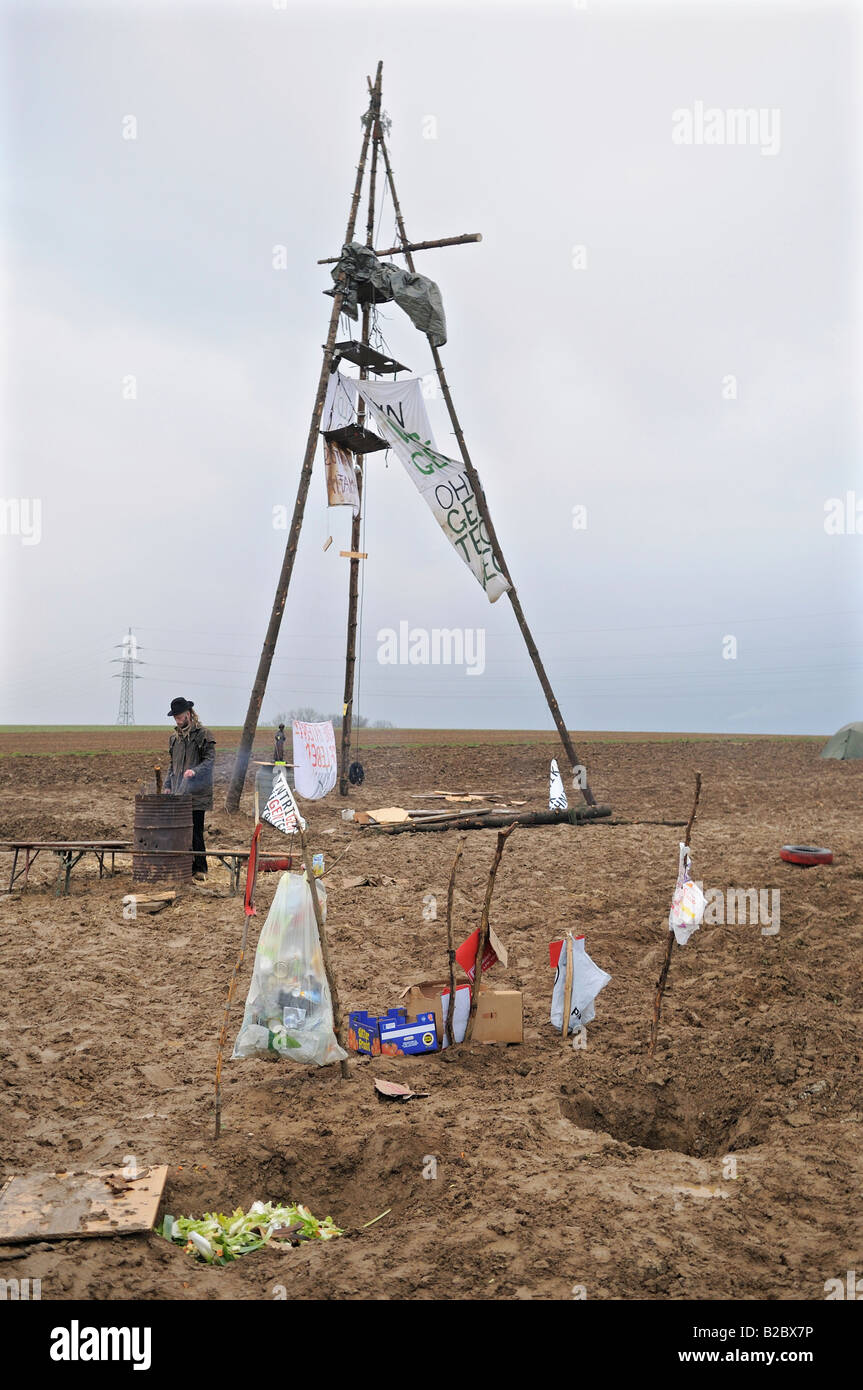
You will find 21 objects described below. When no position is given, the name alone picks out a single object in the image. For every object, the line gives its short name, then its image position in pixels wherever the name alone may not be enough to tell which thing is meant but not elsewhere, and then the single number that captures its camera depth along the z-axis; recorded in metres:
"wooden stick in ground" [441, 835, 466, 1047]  5.27
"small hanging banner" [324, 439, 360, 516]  15.49
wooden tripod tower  13.73
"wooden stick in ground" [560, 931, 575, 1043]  5.37
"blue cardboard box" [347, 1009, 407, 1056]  5.26
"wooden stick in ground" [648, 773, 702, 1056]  5.02
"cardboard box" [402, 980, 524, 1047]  5.45
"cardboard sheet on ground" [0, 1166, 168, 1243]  3.20
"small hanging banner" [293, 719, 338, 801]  15.60
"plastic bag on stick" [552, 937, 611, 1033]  5.45
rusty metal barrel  9.09
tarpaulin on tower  14.94
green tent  28.31
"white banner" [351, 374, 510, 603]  15.31
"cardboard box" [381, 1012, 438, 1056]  5.27
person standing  9.54
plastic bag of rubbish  4.98
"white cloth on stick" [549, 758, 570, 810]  14.89
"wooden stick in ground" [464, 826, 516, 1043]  5.15
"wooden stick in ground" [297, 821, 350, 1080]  4.68
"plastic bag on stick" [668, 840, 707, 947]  4.83
